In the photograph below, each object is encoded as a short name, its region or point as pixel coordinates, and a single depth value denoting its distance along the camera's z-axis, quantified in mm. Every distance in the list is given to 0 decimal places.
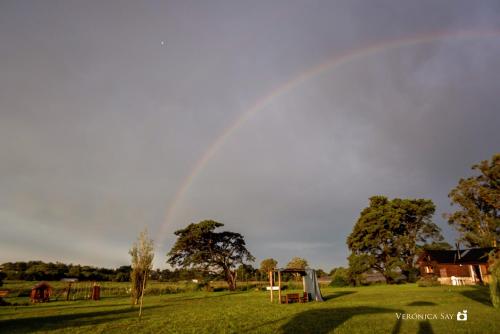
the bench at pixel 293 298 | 25622
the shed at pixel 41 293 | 36603
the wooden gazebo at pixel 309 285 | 26297
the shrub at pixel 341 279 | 55469
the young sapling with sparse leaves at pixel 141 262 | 18500
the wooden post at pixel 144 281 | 18789
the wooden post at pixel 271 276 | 28294
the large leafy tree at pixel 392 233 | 55312
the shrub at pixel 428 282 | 39969
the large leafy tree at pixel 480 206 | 50562
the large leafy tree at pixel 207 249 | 53844
